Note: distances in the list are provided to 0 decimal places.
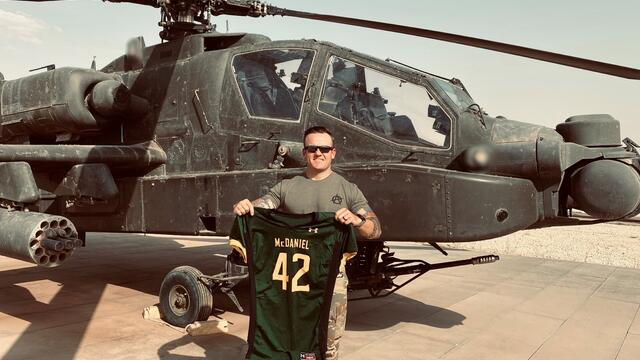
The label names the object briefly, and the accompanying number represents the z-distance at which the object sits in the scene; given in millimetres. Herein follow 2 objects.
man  3184
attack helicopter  4609
